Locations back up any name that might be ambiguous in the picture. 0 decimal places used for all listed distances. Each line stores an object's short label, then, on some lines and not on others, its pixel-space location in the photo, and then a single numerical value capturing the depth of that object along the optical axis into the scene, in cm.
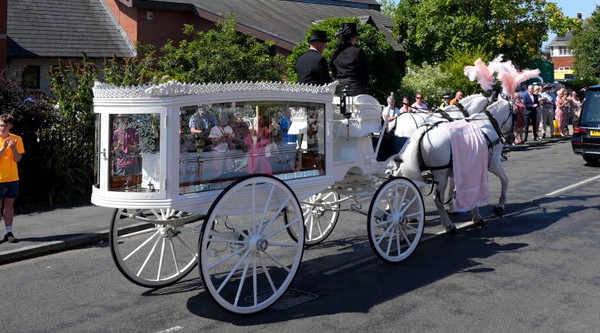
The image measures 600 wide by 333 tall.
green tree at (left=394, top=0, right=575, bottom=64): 3025
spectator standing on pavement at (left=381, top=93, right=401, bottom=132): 942
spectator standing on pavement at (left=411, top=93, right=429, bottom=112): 1785
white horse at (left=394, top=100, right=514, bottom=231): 916
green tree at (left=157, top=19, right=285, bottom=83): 1841
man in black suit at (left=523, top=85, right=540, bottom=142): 2322
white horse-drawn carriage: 627
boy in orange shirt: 952
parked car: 1730
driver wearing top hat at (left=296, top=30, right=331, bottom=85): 832
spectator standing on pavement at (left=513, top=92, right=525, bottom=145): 2168
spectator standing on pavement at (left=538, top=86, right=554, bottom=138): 2539
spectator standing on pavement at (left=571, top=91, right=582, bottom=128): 2716
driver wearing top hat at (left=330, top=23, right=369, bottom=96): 869
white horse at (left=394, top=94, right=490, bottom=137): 973
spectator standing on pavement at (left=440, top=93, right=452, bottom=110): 1848
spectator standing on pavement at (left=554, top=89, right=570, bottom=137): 2633
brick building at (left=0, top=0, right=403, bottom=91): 2436
